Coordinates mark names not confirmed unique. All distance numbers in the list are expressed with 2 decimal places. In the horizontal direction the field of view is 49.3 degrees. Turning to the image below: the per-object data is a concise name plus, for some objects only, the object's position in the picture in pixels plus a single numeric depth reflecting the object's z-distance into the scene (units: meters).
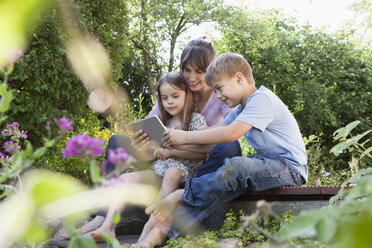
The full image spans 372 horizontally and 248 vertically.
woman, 2.58
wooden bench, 2.44
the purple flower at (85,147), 0.64
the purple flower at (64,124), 0.75
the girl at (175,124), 2.64
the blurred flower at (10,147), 1.05
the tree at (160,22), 11.56
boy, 2.33
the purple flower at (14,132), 1.61
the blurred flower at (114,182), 0.61
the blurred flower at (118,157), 0.63
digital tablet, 2.67
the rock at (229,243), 2.14
